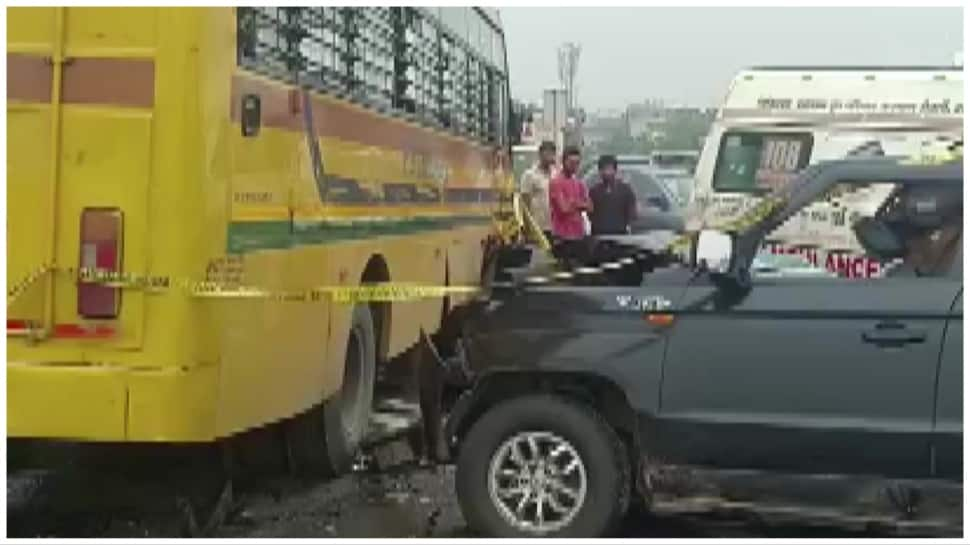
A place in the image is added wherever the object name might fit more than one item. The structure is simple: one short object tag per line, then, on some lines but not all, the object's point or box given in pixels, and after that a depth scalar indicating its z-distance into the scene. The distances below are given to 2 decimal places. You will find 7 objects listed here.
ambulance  14.68
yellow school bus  5.71
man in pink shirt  14.13
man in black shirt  14.62
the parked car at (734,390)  5.82
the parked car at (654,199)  22.14
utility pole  35.47
